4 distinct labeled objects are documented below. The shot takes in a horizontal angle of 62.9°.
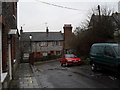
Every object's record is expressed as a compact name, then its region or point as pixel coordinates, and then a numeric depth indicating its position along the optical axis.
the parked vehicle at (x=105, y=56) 5.72
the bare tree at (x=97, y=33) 10.09
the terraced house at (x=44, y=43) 25.73
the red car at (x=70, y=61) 10.39
